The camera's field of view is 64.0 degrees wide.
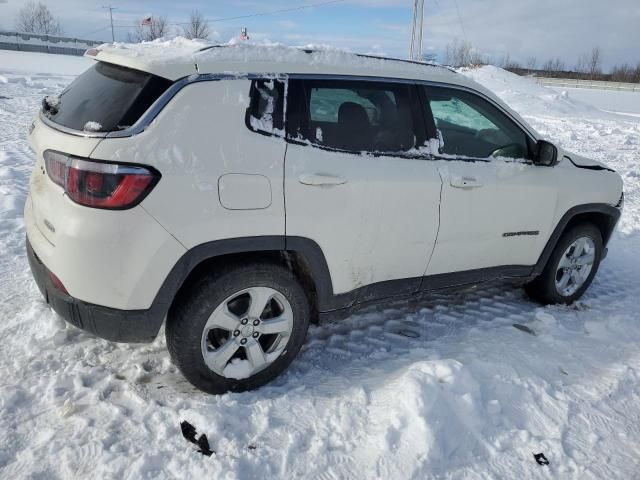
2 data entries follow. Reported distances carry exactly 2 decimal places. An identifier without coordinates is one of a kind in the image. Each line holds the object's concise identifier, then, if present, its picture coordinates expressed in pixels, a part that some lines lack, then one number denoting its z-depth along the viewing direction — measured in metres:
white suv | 2.44
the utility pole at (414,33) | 25.70
